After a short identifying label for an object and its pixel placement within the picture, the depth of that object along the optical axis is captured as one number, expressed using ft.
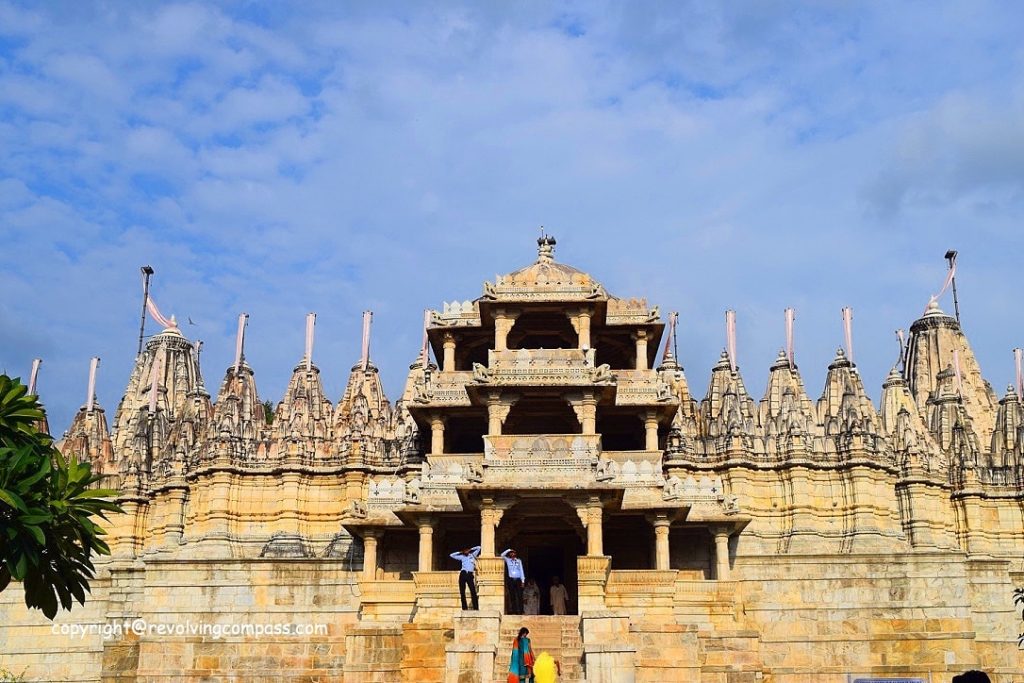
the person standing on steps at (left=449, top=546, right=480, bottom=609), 97.30
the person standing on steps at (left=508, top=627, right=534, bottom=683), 69.77
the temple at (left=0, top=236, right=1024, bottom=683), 101.35
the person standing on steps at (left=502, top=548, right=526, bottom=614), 96.22
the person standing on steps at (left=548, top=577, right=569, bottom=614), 106.22
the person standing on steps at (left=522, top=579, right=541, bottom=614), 109.09
